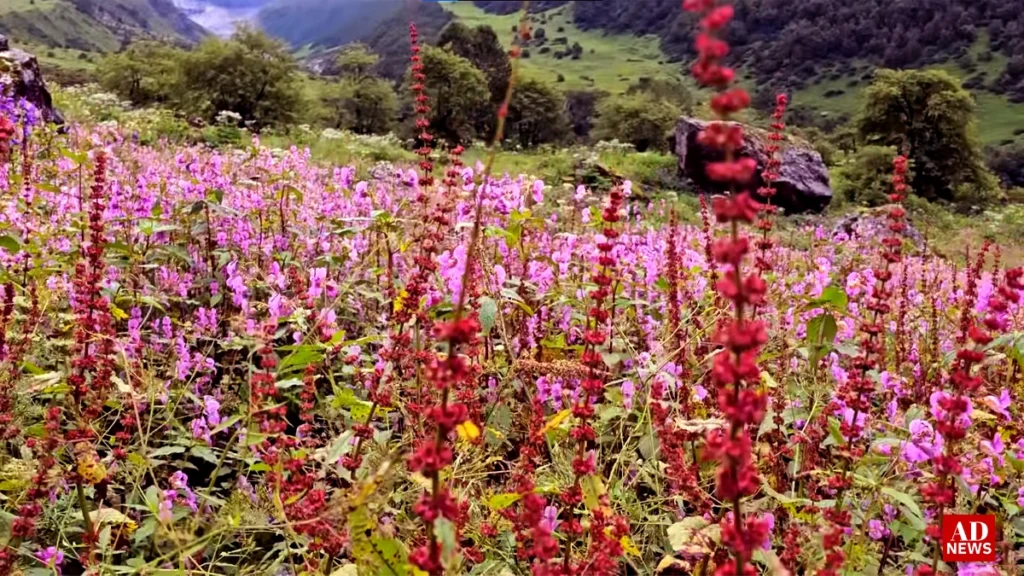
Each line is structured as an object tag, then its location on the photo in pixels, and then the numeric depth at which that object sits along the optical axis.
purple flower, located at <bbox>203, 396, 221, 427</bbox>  2.27
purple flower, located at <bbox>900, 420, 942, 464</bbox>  1.92
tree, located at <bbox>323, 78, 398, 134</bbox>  56.59
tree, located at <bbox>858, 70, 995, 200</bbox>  31.84
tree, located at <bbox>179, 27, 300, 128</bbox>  31.62
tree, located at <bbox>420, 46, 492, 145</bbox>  46.91
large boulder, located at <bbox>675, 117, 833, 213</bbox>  21.41
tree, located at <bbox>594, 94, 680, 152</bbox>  50.19
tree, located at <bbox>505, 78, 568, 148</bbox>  59.78
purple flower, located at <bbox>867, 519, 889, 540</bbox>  2.06
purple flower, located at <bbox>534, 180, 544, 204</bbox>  3.84
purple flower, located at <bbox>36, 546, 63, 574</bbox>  1.73
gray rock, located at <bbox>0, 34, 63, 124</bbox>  8.99
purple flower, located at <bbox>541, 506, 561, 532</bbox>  1.80
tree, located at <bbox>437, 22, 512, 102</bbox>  62.25
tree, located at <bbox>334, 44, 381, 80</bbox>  66.31
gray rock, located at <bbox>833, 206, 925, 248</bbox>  9.75
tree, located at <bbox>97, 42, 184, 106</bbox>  36.31
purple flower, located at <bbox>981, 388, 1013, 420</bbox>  1.92
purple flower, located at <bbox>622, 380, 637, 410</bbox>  2.41
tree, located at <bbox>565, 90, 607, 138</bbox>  94.94
